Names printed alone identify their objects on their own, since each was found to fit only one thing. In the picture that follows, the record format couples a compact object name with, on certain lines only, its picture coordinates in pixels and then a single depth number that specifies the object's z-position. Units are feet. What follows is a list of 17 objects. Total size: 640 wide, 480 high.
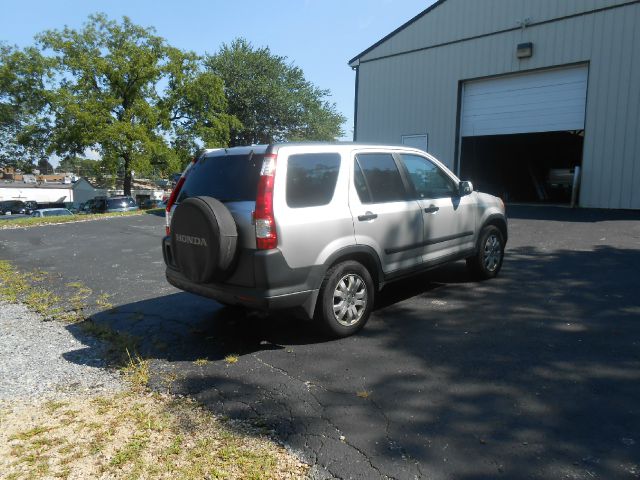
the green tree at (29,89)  115.14
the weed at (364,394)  10.83
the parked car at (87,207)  100.00
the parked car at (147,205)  93.76
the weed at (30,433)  9.62
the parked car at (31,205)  165.37
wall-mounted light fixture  48.14
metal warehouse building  43.68
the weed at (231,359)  13.15
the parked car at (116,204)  81.51
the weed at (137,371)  12.05
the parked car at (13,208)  157.29
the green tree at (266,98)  132.98
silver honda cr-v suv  12.78
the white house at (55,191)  230.07
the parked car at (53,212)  85.46
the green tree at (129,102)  106.52
